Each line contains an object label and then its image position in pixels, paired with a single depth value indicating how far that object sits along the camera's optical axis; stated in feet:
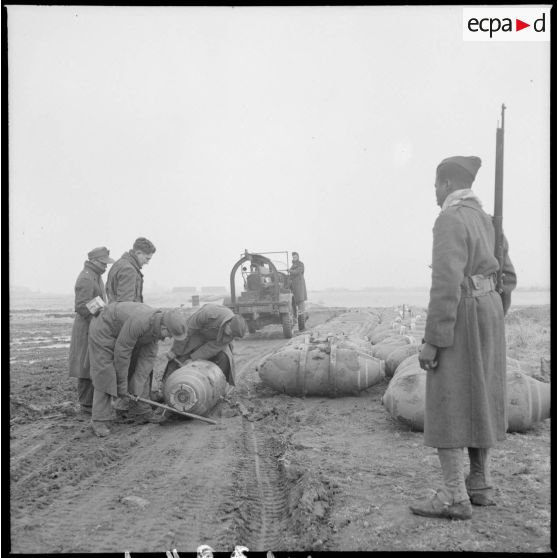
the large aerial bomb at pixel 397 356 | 26.55
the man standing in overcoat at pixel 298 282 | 57.77
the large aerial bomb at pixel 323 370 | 24.43
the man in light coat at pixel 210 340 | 23.45
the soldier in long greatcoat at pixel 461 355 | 11.30
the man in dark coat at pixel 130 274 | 23.06
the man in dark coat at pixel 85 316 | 21.94
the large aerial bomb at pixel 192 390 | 20.33
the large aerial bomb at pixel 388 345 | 29.04
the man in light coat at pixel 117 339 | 19.72
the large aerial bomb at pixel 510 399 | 17.52
